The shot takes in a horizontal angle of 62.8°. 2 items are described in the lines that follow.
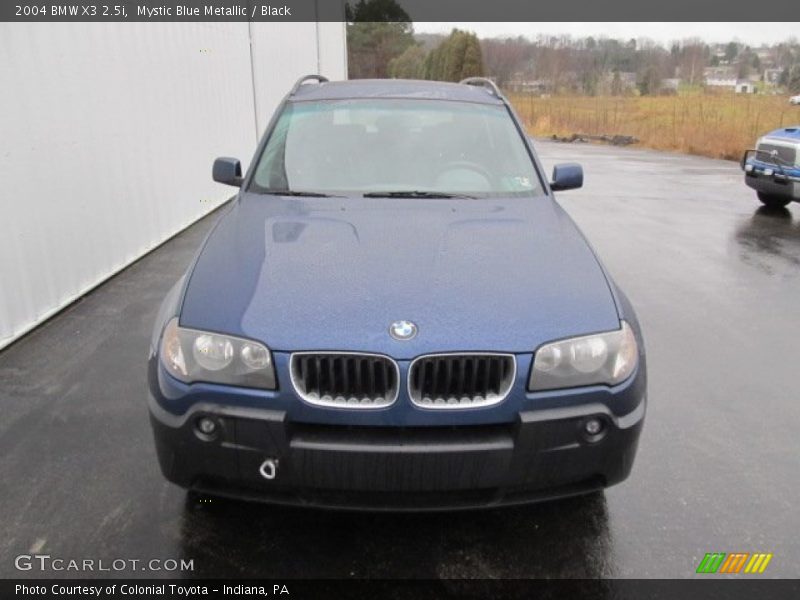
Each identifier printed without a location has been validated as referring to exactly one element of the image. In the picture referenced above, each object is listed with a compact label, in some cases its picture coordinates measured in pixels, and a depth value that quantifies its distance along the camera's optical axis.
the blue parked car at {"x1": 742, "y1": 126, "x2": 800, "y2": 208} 9.17
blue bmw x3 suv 2.15
